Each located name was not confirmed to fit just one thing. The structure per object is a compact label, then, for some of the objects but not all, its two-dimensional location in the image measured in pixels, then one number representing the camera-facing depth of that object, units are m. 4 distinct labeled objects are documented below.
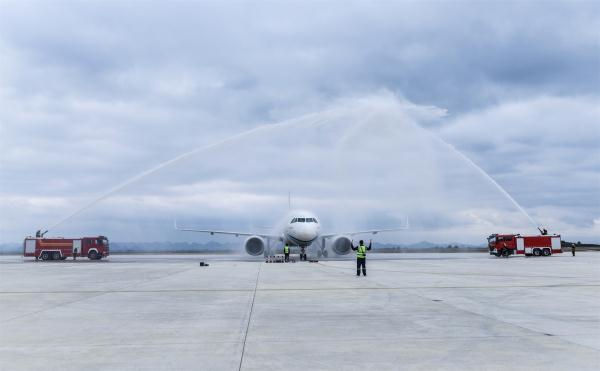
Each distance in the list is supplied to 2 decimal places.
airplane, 42.12
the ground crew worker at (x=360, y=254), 23.55
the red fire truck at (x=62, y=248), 47.12
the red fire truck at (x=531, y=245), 49.91
